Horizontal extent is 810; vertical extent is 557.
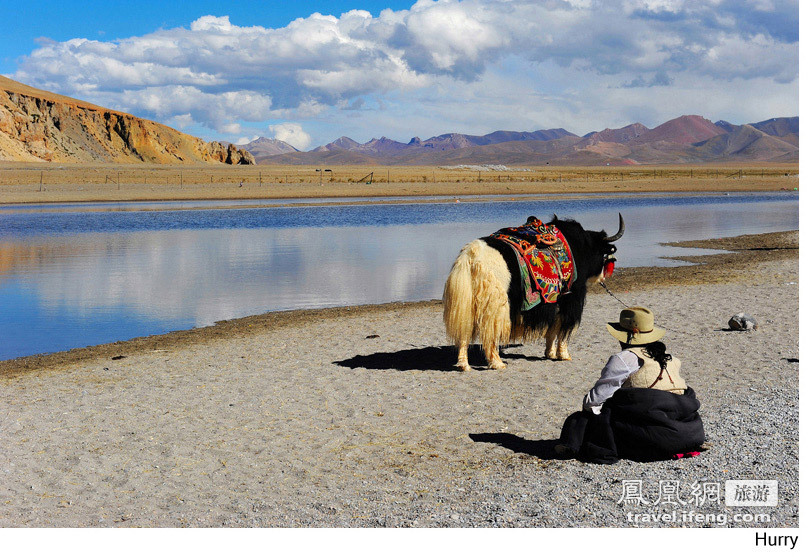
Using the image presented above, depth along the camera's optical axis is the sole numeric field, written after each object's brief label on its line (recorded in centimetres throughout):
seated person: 530
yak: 800
